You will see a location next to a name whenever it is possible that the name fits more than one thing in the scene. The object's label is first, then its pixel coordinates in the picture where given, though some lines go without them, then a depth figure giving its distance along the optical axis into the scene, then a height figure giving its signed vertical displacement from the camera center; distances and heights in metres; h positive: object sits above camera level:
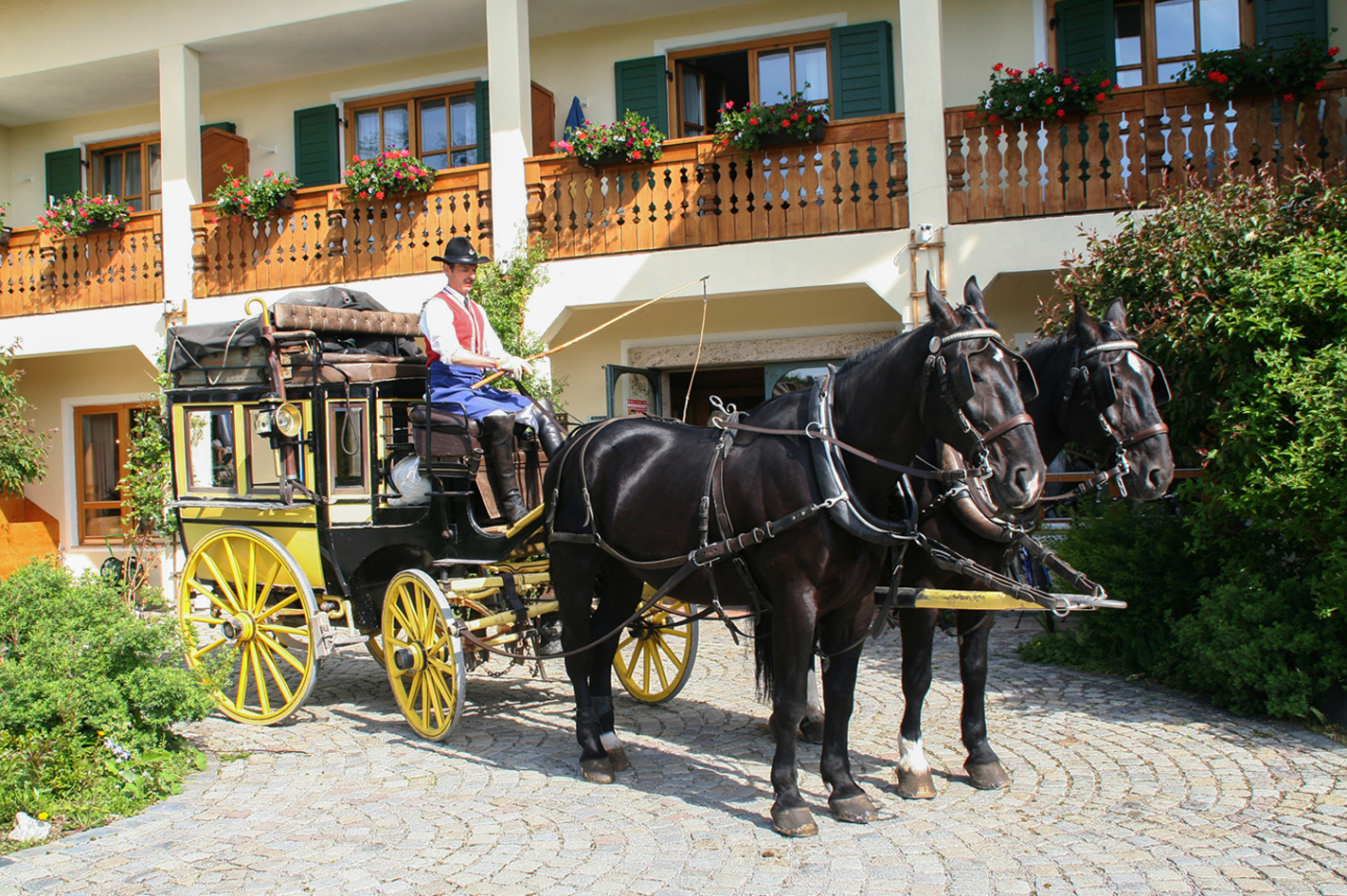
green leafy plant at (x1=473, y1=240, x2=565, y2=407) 9.84 +1.62
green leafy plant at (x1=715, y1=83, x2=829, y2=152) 9.11 +2.98
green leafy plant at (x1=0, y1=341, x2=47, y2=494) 11.12 +0.33
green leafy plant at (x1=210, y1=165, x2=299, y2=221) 10.88 +2.93
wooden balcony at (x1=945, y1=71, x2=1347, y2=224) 8.17 +2.46
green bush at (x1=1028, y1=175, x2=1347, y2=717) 4.79 -0.03
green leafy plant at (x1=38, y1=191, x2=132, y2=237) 11.88 +3.04
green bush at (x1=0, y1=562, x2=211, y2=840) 4.16 -0.99
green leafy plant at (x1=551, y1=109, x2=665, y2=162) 9.57 +2.97
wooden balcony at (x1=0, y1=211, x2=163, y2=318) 11.87 +2.44
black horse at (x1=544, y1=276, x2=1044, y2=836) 3.39 -0.16
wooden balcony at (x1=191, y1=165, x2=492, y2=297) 10.48 +2.44
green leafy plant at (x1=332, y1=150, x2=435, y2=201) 10.29 +2.93
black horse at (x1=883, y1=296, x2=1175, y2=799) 4.12 -0.08
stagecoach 5.25 -0.32
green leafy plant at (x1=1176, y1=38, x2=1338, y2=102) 8.02 +2.92
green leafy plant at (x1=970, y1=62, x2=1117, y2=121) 8.60 +2.97
